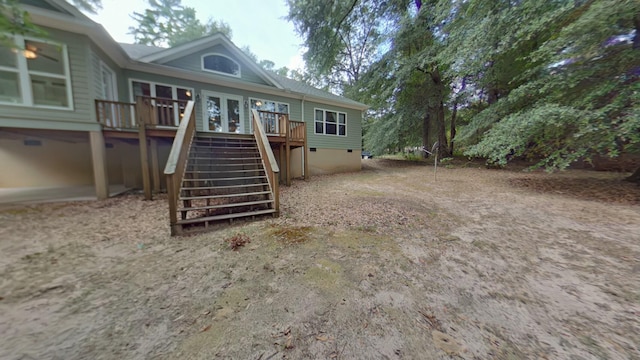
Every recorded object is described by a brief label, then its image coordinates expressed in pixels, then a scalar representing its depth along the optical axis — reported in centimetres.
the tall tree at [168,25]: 2134
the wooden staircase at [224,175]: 431
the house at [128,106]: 529
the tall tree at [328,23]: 1009
